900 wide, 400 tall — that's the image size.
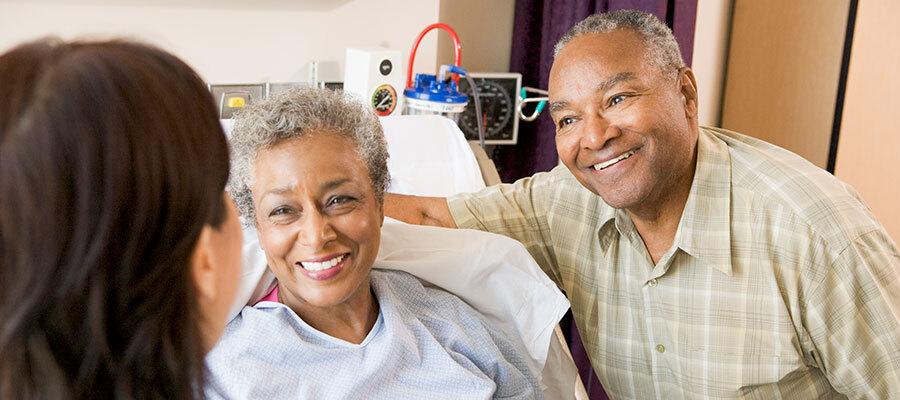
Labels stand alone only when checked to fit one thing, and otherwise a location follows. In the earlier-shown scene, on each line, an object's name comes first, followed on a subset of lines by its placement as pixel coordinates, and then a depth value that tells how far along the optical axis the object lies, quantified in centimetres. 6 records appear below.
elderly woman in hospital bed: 146
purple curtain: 271
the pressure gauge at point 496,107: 302
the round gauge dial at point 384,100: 251
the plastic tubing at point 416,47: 259
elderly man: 156
